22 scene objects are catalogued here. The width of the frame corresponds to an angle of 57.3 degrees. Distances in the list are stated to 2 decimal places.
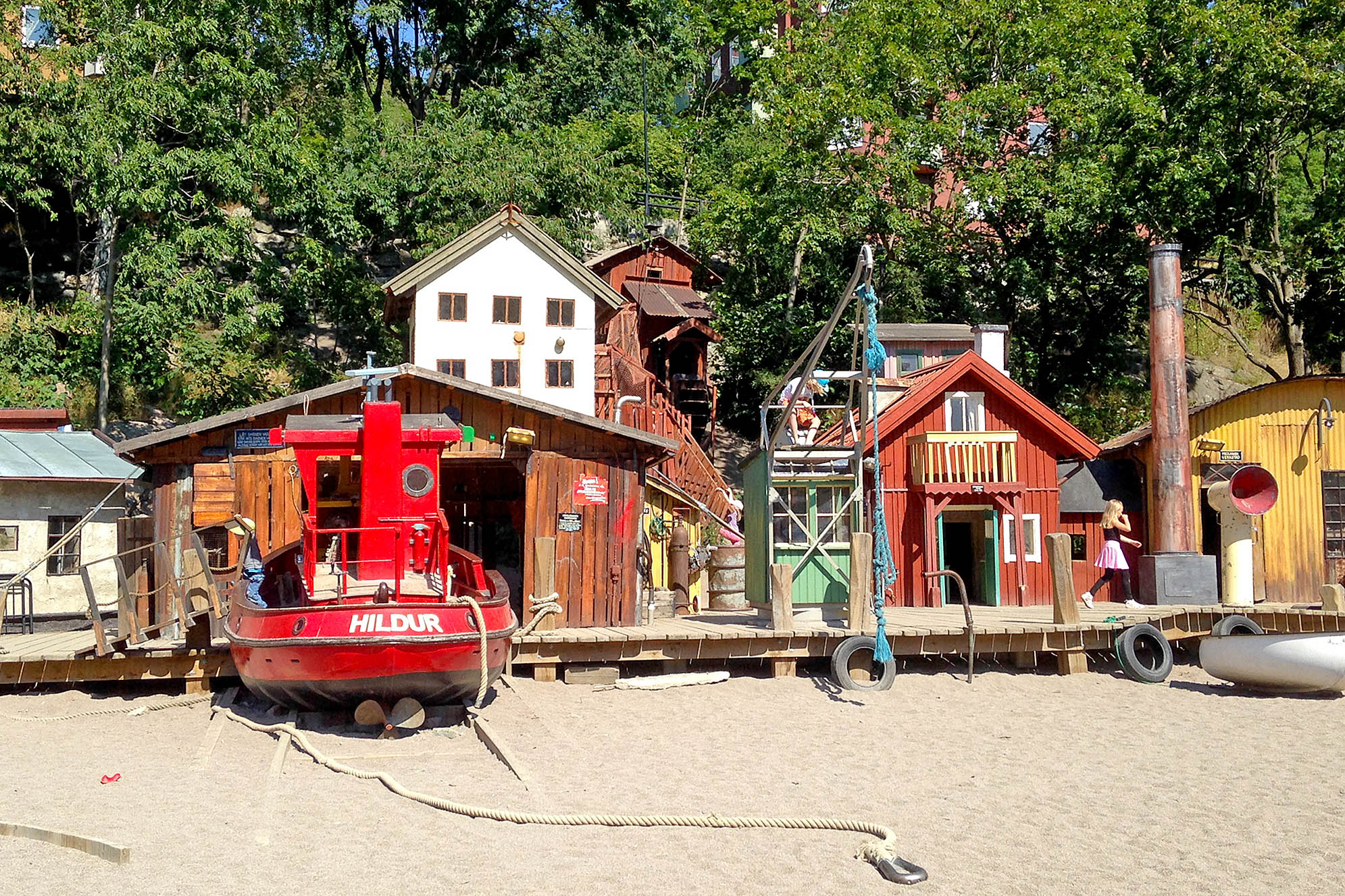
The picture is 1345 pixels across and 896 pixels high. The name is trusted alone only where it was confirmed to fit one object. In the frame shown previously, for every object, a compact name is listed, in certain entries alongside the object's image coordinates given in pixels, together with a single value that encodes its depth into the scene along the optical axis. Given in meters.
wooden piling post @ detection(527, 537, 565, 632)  15.89
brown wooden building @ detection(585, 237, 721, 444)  34.91
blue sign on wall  16.61
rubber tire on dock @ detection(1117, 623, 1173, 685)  15.85
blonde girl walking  19.48
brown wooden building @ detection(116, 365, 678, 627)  16.31
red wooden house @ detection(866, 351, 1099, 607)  20.80
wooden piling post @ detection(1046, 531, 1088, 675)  16.09
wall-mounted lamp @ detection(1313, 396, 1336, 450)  22.28
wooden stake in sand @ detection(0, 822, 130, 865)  8.15
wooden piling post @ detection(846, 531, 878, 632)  15.59
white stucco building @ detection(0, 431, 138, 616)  18.70
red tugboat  12.06
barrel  21.55
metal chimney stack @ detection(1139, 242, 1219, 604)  18.72
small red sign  17.50
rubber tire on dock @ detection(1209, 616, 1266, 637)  16.97
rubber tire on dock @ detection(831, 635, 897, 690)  15.01
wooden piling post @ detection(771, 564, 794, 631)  15.79
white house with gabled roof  26.59
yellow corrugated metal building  22.17
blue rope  14.68
